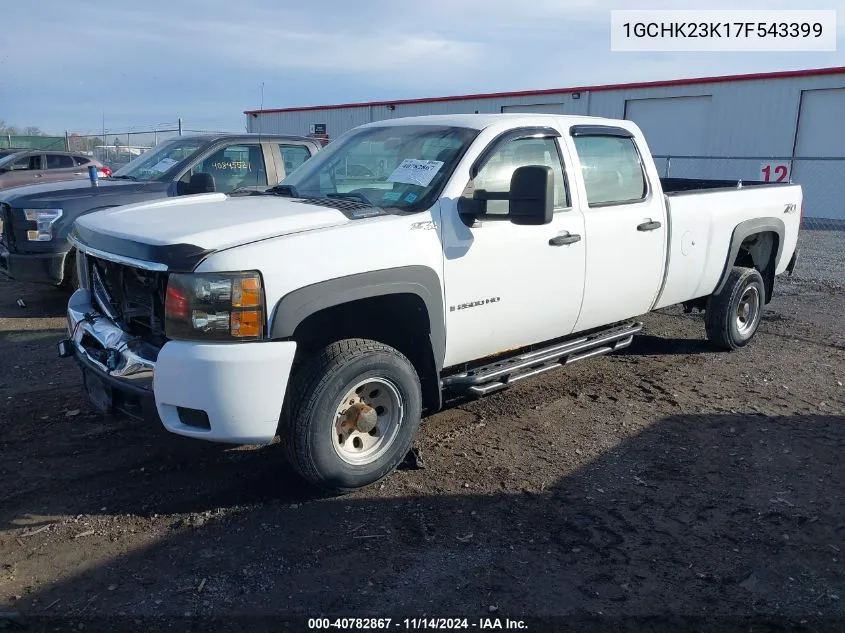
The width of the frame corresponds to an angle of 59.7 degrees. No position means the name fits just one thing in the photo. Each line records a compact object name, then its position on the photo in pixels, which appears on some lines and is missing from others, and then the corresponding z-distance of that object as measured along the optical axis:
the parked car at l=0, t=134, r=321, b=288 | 7.39
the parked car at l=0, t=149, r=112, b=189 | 16.59
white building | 19.89
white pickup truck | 3.35
